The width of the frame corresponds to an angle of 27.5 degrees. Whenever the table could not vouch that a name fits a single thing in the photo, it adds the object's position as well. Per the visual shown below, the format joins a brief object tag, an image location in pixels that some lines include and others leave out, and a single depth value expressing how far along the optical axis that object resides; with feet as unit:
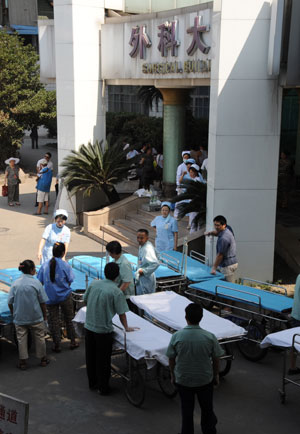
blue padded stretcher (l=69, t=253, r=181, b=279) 34.88
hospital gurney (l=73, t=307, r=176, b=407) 23.80
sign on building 44.85
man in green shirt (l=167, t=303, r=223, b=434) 20.81
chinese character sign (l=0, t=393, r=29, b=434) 15.99
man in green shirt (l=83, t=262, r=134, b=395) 25.07
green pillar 60.23
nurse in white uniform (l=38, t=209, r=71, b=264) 35.40
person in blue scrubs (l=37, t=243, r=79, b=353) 29.68
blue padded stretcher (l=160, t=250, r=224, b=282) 34.76
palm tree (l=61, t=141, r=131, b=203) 55.47
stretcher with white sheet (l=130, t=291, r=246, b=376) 25.55
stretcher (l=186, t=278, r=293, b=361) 28.66
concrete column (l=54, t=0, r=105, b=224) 56.54
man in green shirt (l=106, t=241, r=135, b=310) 28.37
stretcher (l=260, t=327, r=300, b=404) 23.90
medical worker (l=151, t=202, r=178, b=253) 38.52
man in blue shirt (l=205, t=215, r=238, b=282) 33.97
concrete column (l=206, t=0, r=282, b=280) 37.91
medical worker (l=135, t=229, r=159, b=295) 31.04
